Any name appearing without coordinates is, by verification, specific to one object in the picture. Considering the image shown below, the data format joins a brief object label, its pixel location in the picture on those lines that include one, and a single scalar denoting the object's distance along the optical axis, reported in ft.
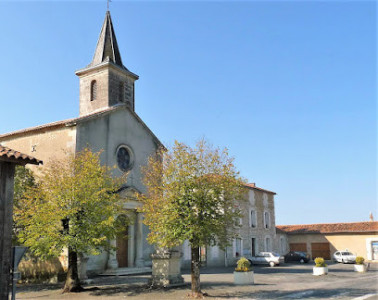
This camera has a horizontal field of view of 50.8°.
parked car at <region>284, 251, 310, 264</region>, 111.04
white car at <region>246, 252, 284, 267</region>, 99.76
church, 66.59
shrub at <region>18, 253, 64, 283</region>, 60.95
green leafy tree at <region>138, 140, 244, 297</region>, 44.93
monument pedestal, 51.08
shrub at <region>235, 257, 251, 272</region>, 54.85
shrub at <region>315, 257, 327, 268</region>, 70.56
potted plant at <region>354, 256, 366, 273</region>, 79.87
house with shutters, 100.20
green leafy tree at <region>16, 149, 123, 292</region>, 47.32
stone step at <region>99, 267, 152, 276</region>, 65.07
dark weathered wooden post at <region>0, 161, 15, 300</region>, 30.22
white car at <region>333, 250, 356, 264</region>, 108.37
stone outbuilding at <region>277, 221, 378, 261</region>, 117.19
